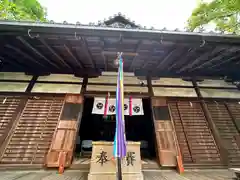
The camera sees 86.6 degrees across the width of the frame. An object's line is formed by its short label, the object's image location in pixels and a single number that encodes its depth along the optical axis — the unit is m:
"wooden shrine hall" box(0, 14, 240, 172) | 4.00
